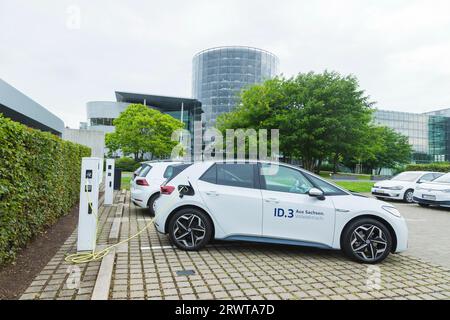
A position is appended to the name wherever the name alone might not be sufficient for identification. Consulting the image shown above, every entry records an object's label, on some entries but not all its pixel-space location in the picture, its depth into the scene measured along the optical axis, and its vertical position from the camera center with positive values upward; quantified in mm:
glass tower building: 67938 +20788
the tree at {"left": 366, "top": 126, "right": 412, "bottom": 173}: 51969 +3053
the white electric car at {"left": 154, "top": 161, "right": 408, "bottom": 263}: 4723 -724
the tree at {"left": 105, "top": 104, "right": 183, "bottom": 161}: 36625 +3835
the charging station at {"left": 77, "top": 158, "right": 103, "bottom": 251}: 4859 -704
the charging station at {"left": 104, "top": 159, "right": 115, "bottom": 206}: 10203 -669
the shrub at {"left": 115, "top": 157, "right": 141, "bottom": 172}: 34969 -78
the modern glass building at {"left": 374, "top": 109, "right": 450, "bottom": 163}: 82188 +11390
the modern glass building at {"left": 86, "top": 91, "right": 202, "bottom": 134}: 60812 +11950
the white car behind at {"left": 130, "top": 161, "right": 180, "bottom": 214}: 8344 -556
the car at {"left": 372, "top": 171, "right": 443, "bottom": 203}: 13289 -709
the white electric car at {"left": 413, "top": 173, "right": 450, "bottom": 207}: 11125 -844
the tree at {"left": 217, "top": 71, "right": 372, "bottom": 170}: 22911 +4328
